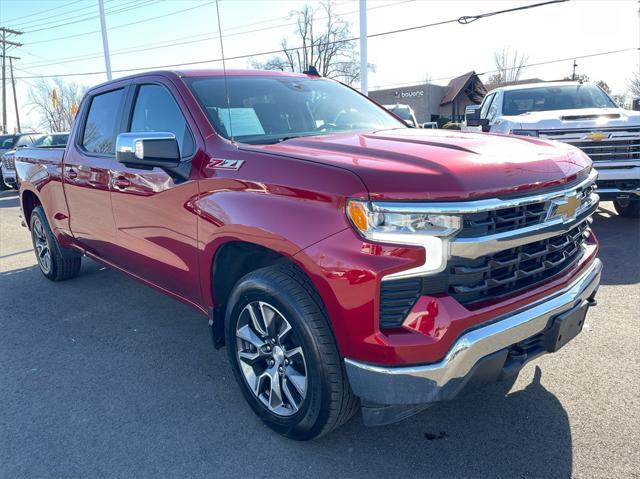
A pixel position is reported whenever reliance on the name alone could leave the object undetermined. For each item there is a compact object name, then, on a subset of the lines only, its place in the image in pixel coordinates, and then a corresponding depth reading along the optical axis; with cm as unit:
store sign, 4597
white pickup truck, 630
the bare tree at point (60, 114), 5044
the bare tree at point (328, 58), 3922
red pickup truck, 212
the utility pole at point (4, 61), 3962
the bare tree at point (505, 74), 5558
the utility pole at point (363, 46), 1318
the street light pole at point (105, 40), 2031
